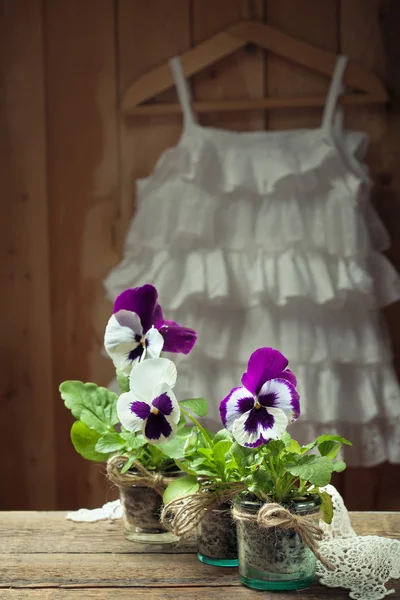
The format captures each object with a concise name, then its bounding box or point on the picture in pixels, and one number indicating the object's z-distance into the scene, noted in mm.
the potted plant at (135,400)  1009
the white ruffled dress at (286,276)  1811
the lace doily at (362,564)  991
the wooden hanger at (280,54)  1935
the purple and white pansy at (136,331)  1055
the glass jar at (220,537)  1026
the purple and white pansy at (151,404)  1000
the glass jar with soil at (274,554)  964
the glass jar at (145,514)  1081
